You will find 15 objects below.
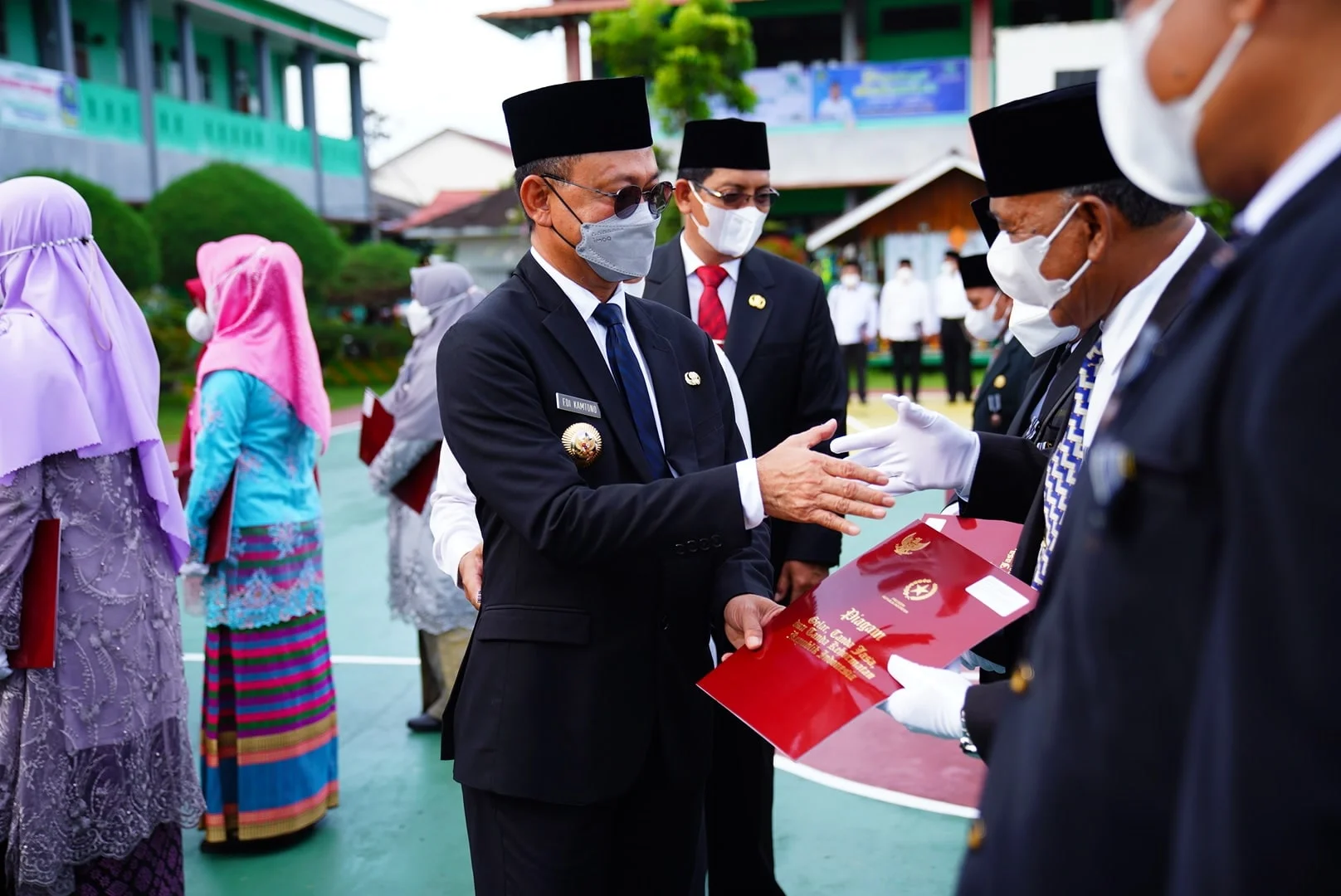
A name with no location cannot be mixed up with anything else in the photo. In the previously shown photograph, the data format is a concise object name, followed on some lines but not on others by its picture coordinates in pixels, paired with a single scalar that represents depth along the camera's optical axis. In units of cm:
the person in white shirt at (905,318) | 1590
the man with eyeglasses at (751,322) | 315
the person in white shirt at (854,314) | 1591
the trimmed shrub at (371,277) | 2272
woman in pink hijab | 371
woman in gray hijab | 461
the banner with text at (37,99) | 1784
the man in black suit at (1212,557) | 73
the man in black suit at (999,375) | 423
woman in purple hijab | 272
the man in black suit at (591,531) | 190
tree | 1864
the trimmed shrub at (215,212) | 1761
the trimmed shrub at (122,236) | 1399
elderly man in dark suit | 171
